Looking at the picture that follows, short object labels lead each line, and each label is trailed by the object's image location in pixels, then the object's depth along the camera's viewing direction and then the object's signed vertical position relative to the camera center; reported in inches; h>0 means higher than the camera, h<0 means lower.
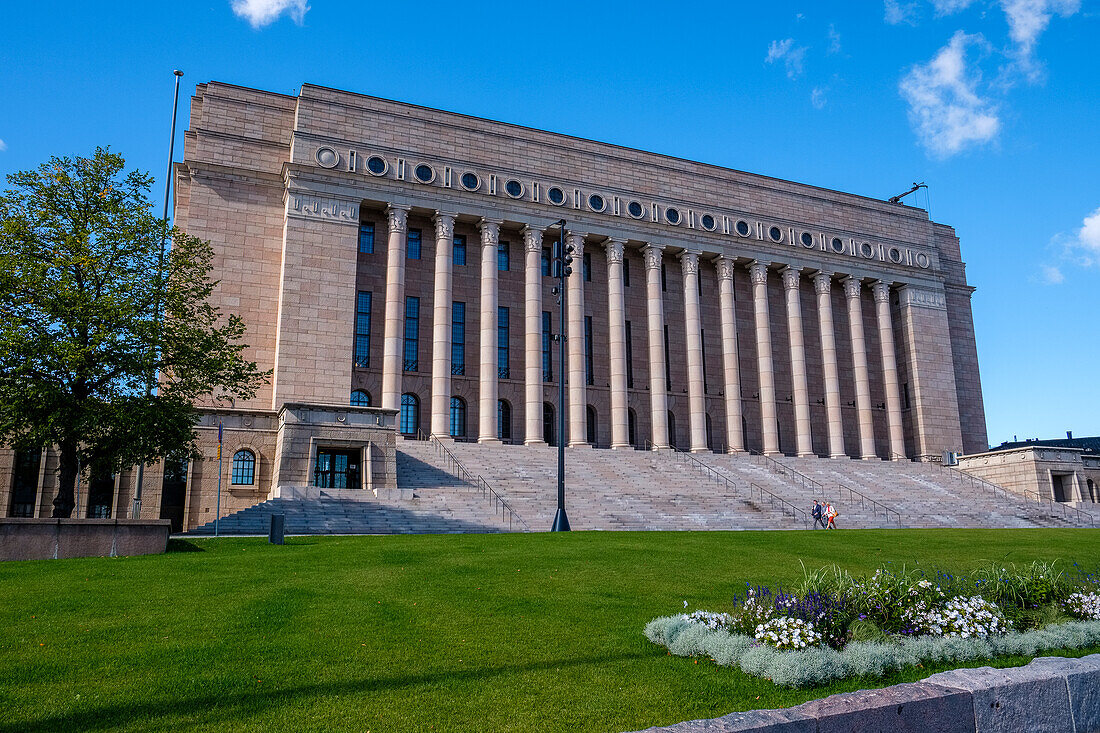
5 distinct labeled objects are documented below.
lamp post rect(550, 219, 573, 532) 1102.4 +154.7
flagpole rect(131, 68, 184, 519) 1036.6 +298.8
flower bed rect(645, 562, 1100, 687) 388.2 -67.6
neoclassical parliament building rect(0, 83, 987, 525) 1882.4 +535.6
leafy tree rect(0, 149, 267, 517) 943.0 +206.4
